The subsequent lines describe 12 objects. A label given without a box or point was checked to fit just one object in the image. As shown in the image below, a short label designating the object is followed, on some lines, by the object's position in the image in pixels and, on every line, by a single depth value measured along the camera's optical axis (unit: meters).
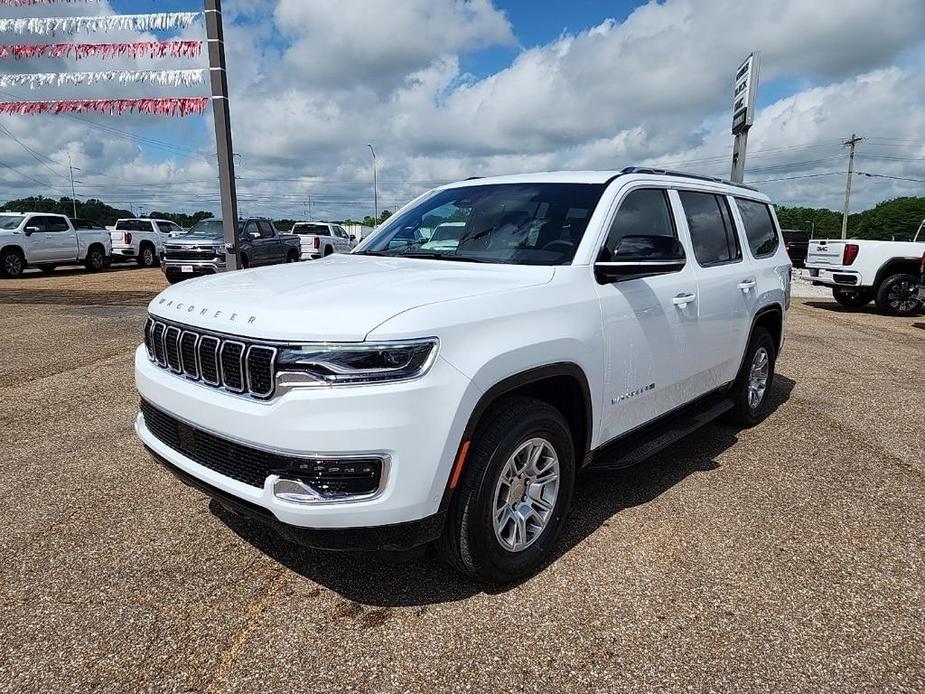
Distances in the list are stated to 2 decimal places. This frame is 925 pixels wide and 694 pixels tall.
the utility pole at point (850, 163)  51.22
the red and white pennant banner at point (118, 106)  10.64
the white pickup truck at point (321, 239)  22.08
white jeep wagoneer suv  2.30
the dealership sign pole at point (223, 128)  8.83
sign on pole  13.65
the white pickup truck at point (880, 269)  12.52
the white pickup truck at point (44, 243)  18.00
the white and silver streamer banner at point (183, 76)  9.84
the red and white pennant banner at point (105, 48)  10.20
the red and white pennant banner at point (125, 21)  9.92
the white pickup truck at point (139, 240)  23.55
